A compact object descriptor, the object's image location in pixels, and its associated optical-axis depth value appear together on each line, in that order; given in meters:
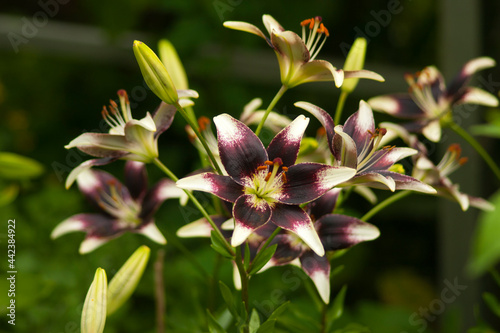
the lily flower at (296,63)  1.16
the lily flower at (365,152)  1.11
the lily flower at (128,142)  1.16
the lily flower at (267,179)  1.10
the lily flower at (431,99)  1.35
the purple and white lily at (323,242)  1.15
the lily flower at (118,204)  1.28
